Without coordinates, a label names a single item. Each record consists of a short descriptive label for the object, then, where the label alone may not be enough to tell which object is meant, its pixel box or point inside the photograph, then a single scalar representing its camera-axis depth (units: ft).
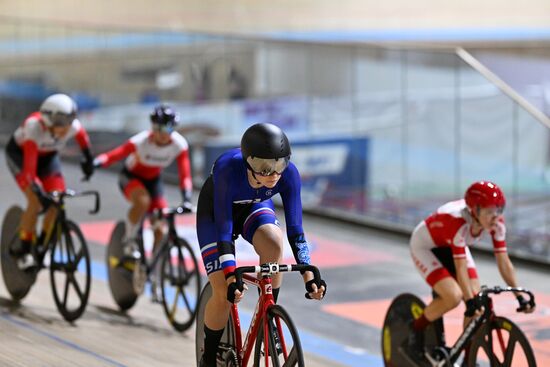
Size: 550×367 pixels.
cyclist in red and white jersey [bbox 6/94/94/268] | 45.57
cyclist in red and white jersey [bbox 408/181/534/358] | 35.88
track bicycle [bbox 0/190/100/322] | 46.09
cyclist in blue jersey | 28.43
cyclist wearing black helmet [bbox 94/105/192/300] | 47.67
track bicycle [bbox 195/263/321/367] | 27.86
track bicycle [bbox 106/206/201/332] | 47.16
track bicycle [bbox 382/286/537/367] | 34.47
